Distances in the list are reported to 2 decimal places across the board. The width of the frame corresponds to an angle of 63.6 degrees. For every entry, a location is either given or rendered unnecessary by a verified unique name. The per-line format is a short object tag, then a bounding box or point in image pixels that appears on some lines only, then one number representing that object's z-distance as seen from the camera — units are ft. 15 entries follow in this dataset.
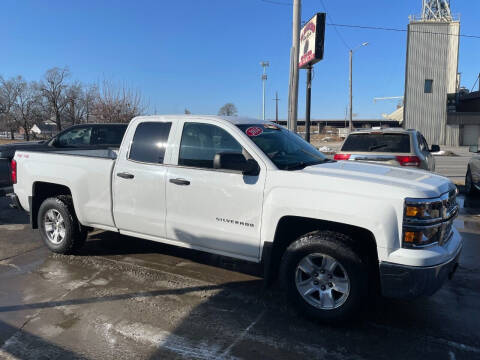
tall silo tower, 120.16
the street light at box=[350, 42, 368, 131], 104.17
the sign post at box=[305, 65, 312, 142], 36.19
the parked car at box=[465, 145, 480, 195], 29.50
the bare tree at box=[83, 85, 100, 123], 79.05
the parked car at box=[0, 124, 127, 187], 32.40
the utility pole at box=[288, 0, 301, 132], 33.60
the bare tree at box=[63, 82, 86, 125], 110.01
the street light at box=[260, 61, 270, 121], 128.67
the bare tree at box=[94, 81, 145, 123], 72.54
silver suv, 23.79
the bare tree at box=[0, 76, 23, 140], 207.10
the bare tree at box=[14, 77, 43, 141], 201.98
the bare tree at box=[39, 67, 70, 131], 154.30
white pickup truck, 10.28
